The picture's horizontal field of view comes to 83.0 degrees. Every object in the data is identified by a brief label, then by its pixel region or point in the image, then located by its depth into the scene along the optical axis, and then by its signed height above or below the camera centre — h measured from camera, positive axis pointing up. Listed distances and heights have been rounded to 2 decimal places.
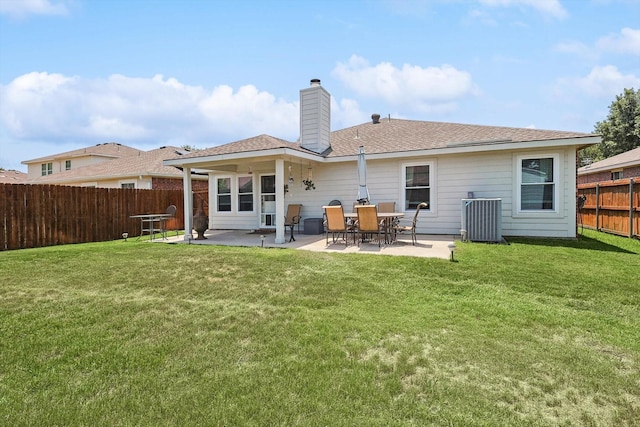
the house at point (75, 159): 26.64 +3.46
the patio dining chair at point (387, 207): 10.93 -0.12
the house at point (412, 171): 9.52 +1.00
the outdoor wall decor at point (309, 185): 12.27 +0.63
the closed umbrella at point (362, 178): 9.98 +0.70
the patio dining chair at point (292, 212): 11.95 -0.29
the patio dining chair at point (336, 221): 8.70 -0.43
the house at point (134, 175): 17.64 +1.52
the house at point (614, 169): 16.97 +1.72
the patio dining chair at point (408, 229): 8.61 -0.62
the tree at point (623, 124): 27.98 +6.19
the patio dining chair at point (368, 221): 8.30 -0.42
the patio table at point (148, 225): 11.72 -0.79
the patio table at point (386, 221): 8.64 -0.44
